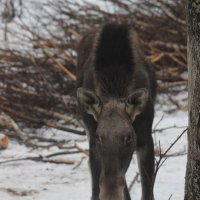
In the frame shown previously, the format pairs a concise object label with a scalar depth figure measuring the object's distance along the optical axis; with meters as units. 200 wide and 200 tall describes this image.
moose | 8.59
